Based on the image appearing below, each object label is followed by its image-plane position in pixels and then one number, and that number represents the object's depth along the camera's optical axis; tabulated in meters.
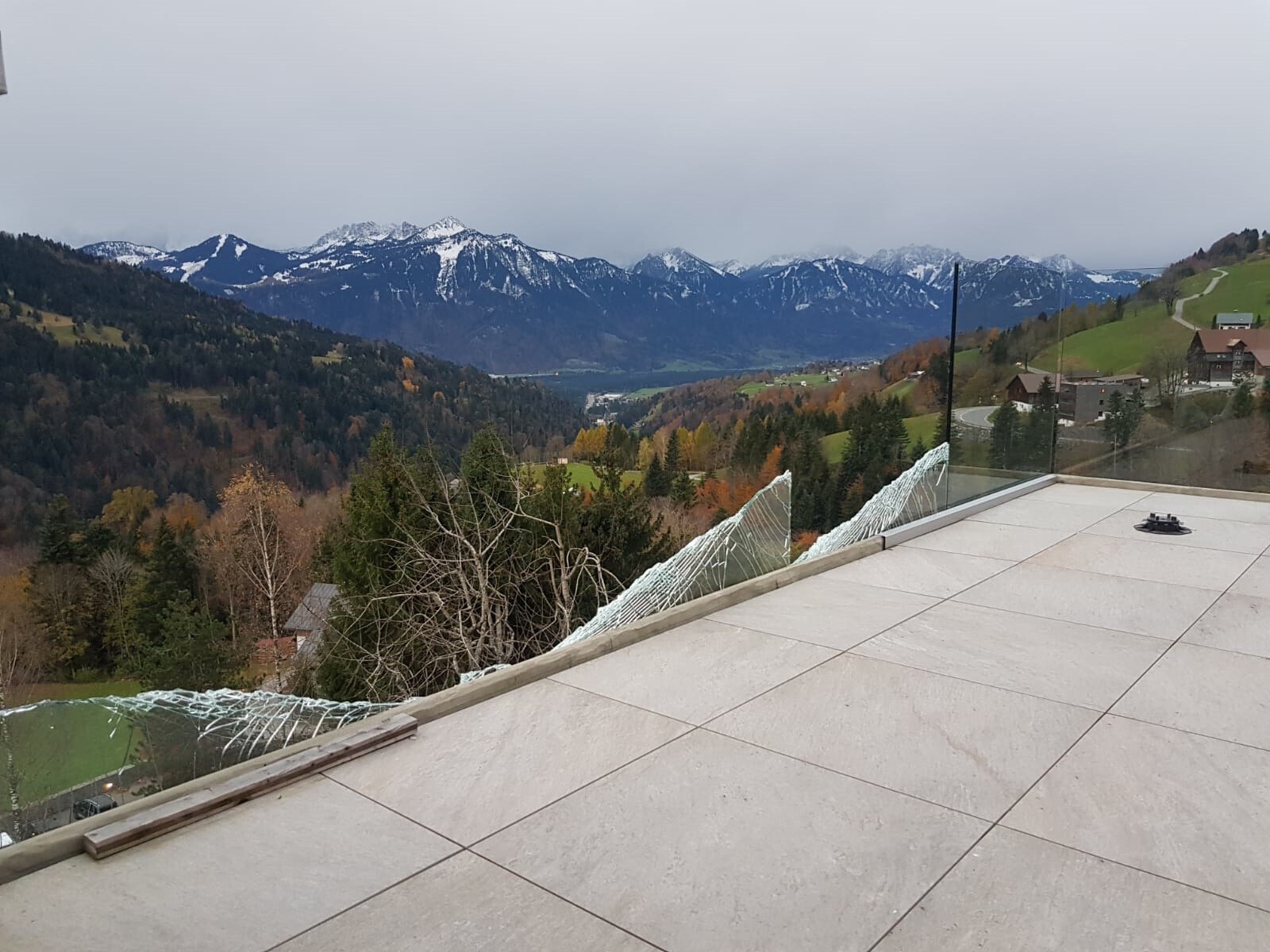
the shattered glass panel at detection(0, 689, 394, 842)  2.48
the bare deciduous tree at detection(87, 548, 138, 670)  41.50
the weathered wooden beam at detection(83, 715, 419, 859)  2.46
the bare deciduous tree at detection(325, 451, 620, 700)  12.09
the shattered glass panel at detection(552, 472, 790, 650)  4.59
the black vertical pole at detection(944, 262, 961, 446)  7.06
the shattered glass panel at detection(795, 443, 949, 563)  6.19
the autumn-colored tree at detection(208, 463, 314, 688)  38.34
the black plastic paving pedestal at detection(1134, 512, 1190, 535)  6.70
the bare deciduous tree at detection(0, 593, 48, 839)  36.41
